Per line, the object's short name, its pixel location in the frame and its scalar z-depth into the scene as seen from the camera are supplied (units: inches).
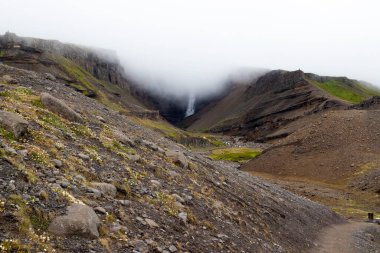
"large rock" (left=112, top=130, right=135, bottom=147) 1047.5
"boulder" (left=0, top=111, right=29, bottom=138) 690.2
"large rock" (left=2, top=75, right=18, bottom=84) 1163.1
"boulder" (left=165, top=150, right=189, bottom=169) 1129.4
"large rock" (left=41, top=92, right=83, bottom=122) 954.1
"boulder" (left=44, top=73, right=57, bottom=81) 1474.9
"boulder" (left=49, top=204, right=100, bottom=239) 520.7
